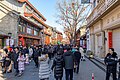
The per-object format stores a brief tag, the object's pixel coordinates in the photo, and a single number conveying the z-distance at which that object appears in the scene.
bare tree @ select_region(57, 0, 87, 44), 15.51
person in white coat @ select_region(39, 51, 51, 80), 3.89
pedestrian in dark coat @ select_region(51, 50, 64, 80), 3.73
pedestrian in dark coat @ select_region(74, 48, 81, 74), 5.55
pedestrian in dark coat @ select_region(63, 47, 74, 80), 3.80
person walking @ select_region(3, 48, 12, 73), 5.79
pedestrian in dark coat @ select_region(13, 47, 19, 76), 5.29
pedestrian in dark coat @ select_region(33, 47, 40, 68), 6.62
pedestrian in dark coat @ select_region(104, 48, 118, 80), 3.63
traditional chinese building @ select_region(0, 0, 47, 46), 11.90
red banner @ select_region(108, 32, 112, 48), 7.10
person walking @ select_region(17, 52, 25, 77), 5.28
